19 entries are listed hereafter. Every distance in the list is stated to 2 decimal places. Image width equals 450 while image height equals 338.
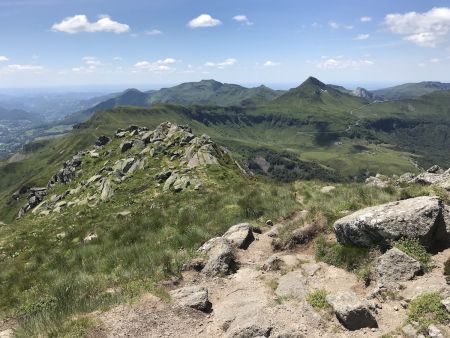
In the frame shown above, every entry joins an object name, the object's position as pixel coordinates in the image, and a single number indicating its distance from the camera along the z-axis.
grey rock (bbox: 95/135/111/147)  108.47
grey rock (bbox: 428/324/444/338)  9.09
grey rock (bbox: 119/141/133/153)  75.31
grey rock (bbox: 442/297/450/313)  9.79
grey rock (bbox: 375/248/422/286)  12.14
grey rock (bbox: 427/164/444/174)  29.49
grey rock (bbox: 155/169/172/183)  50.47
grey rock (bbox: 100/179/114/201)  50.64
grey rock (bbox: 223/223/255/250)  17.50
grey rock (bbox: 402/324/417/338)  9.50
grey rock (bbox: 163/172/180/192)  45.56
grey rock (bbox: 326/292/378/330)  10.40
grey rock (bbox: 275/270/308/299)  12.34
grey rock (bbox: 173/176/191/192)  42.53
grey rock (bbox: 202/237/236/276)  15.13
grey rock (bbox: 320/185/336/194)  26.68
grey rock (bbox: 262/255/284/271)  14.82
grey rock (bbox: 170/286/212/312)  12.32
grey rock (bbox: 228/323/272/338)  10.37
